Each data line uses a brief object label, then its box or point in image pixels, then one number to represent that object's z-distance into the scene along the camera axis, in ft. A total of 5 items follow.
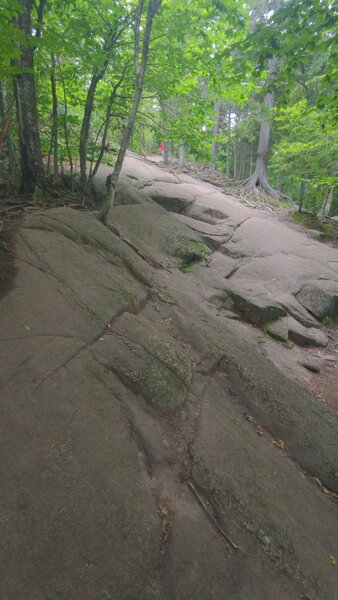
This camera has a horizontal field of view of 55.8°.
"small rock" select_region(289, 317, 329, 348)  26.68
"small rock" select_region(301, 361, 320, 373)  23.12
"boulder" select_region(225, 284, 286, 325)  26.61
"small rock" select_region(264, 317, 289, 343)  25.67
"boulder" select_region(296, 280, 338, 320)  30.53
